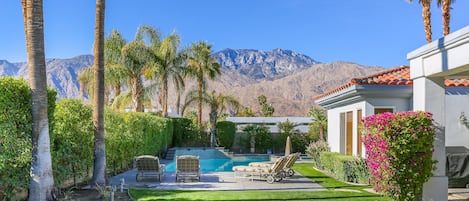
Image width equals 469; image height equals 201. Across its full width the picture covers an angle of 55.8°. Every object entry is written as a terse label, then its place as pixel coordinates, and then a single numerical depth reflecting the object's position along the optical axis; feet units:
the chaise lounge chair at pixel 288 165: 55.42
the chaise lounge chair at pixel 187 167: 53.01
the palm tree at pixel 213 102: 110.01
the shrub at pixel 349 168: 49.06
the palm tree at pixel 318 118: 102.17
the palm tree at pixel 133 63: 97.50
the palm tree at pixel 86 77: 105.09
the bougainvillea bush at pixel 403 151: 30.55
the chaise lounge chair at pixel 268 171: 51.98
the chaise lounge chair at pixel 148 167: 51.93
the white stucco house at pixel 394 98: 48.29
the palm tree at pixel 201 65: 116.78
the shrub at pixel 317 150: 68.64
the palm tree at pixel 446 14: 76.84
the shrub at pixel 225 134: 113.09
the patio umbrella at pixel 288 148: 84.44
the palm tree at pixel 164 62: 101.81
